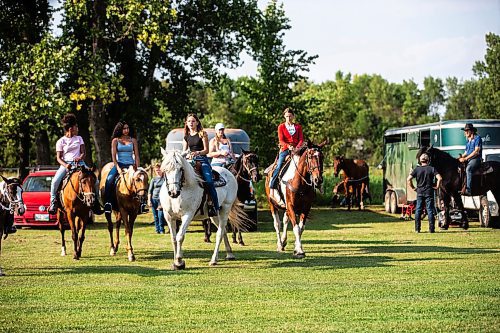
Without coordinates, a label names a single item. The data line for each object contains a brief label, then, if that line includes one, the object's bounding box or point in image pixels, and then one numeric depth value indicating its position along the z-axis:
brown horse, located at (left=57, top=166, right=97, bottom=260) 16.59
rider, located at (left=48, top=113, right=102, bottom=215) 17.33
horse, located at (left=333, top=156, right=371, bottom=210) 38.31
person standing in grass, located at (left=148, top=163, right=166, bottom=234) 24.56
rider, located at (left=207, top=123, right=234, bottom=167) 18.80
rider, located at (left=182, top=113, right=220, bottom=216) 15.43
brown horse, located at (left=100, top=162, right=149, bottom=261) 16.58
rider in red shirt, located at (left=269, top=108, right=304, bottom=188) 17.59
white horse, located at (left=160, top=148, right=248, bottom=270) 14.45
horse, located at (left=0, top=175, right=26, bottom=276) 14.20
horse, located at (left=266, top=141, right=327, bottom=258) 16.38
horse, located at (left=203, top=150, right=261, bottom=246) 20.47
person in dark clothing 23.73
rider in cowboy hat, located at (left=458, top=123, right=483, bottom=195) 23.44
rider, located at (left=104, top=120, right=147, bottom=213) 17.39
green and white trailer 26.33
